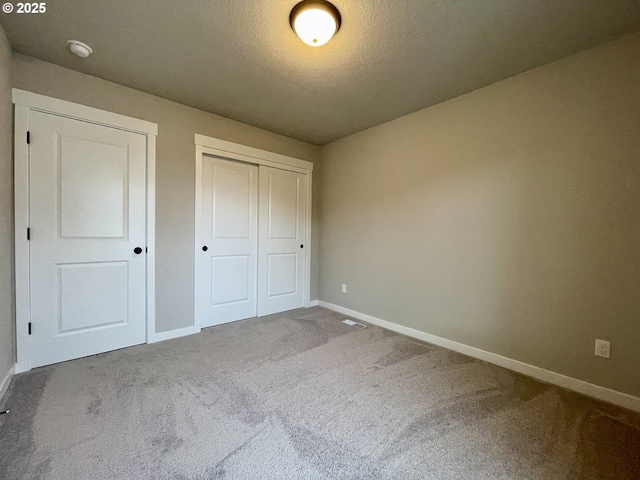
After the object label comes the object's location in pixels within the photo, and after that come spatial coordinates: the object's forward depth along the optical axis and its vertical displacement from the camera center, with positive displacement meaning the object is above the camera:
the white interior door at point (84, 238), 2.13 -0.07
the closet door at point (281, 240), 3.57 -0.09
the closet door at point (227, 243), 3.05 -0.13
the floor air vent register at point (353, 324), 3.19 -1.11
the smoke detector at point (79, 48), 1.88 +1.33
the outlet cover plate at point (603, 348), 1.83 -0.76
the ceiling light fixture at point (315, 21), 1.52 +1.27
